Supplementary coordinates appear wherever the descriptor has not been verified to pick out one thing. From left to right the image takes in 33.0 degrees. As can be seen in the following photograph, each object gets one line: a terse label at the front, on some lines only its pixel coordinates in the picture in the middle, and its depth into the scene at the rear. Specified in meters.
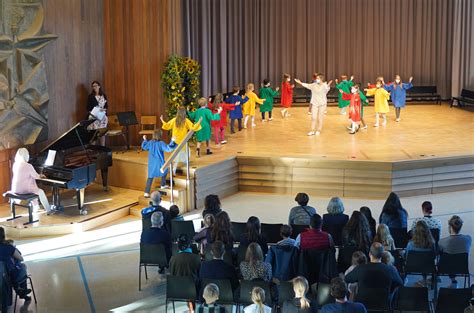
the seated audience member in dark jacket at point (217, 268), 9.66
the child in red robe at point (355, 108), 19.67
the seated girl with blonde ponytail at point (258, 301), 8.17
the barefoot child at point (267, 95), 21.88
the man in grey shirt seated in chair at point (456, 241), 10.54
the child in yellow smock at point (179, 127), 15.69
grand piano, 14.05
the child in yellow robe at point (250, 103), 20.86
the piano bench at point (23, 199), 13.74
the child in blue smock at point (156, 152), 15.14
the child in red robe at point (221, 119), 18.19
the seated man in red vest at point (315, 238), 10.42
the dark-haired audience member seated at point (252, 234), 10.59
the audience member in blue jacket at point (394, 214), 11.62
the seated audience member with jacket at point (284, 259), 10.16
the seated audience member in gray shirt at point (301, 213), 11.67
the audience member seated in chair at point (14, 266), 10.37
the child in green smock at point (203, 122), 17.00
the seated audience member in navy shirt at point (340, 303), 7.90
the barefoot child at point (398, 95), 21.89
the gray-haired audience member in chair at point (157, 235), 11.07
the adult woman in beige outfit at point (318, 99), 19.19
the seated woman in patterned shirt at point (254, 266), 9.53
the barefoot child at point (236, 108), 20.23
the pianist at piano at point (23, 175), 13.69
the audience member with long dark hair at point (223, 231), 10.66
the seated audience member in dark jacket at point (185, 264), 10.04
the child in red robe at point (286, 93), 23.90
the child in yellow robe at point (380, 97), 20.73
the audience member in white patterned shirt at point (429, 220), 11.21
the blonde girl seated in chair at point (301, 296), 8.32
